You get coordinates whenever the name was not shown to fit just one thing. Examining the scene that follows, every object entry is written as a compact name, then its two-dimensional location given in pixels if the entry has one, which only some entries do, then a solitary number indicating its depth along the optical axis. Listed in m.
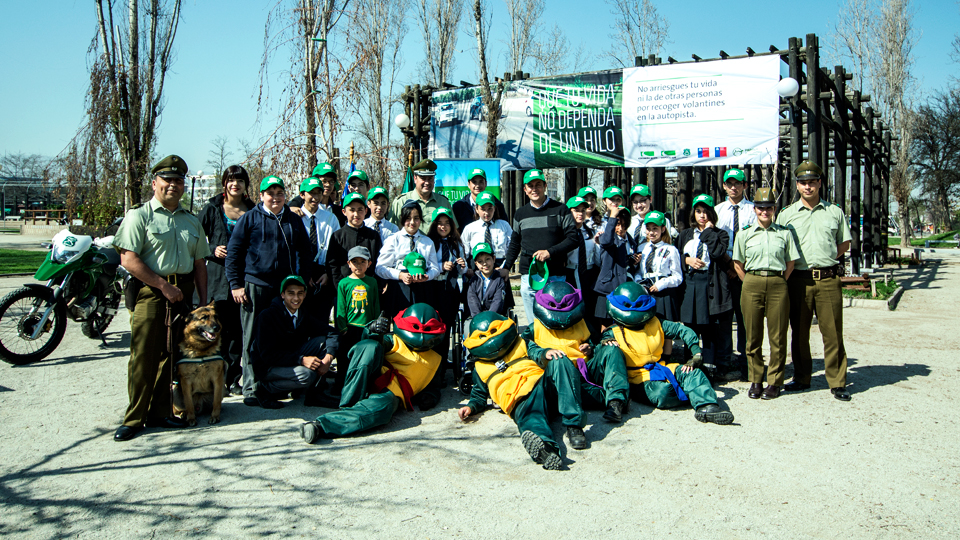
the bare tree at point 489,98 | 12.85
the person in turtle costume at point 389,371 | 4.45
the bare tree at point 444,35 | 27.62
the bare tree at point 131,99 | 11.56
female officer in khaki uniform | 5.31
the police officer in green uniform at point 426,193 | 6.56
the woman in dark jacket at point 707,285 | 5.73
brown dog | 4.61
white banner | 10.52
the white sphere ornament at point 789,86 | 10.03
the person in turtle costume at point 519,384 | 4.15
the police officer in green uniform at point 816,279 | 5.33
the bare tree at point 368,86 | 8.12
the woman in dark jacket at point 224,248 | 5.58
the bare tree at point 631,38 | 22.34
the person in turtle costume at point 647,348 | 4.96
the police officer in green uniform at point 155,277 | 4.39
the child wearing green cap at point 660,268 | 5.77
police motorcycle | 6.46
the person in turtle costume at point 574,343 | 4.87
